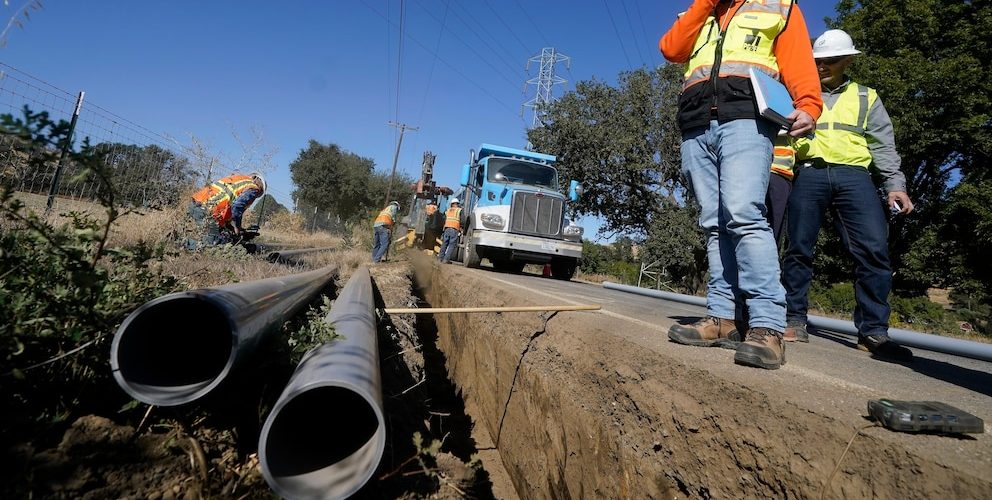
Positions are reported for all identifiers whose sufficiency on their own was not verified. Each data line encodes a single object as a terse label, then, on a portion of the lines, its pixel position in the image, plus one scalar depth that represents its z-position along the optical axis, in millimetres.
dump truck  10266
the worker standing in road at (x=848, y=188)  2762
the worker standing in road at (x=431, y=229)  16053
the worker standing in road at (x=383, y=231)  11656
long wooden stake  3303
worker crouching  6414
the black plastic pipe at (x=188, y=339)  1405
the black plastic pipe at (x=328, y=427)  1269
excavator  16250
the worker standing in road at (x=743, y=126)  2215
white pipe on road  3078
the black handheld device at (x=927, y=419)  1167
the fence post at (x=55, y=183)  5088
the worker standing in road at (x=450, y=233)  11617
